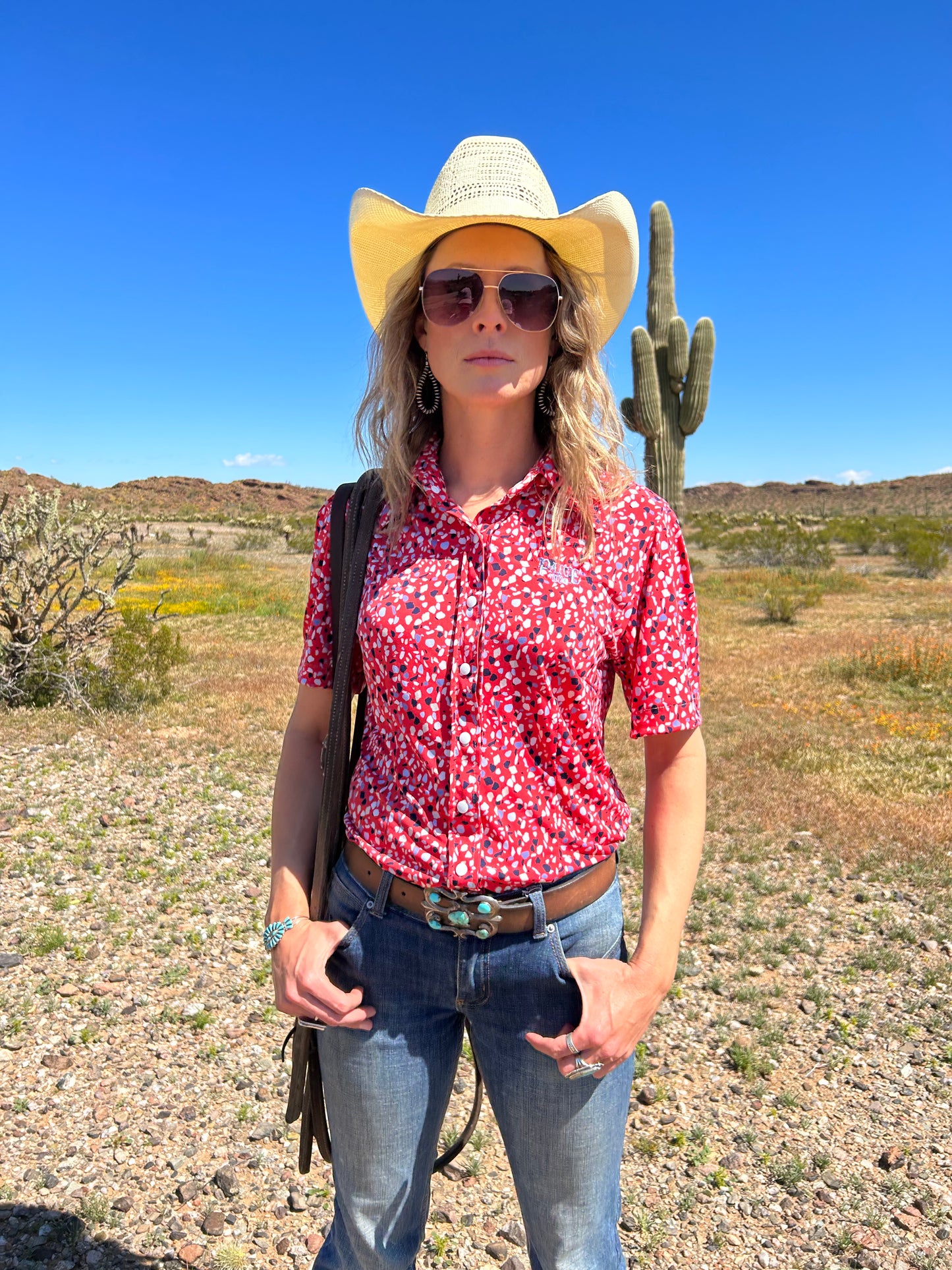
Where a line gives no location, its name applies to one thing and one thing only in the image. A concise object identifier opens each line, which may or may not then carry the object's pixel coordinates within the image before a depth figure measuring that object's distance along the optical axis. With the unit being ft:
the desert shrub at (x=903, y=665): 31.71
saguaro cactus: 52.42
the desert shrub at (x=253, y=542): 93.50
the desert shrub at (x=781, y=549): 68.69
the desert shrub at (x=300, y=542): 91.81
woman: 4.23
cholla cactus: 25.49
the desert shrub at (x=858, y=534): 85.66
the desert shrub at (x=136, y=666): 26.27
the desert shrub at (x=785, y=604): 45.19
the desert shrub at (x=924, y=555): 63.98
